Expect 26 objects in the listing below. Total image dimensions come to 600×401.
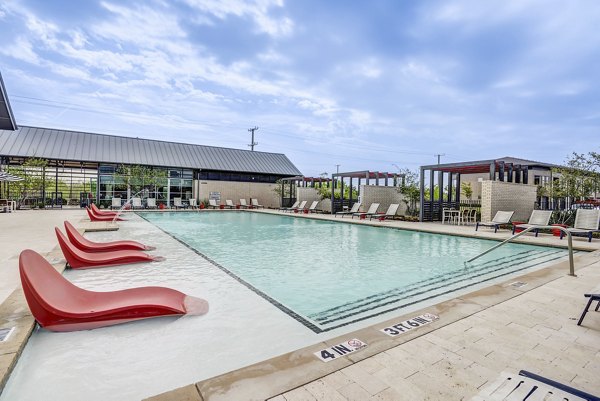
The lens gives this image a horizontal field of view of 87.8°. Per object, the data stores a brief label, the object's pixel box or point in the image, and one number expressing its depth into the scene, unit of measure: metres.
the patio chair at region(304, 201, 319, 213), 19.56
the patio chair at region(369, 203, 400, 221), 14.55
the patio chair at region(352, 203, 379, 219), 15.09
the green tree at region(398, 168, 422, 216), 15.51
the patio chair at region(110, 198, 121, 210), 19.88
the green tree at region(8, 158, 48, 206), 18.41
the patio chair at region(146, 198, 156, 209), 21.11
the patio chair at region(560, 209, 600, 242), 8.55
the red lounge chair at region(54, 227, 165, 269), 4.75
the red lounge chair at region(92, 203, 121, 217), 12.90
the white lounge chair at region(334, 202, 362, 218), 16.29
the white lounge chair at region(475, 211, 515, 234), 10.19
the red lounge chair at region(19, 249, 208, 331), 2.56
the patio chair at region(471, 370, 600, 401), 1.52
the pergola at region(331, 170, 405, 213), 17.38
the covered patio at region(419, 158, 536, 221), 12.52
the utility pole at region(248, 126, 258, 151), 41.72
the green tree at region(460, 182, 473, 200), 23.17
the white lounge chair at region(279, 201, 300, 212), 20.55
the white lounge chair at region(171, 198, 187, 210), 22.20
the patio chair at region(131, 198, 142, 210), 20.56
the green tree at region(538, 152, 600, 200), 11.08
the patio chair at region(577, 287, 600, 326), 2.55
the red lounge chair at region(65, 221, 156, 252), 5.45
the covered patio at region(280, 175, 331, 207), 21.78
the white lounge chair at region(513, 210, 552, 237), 9.34
